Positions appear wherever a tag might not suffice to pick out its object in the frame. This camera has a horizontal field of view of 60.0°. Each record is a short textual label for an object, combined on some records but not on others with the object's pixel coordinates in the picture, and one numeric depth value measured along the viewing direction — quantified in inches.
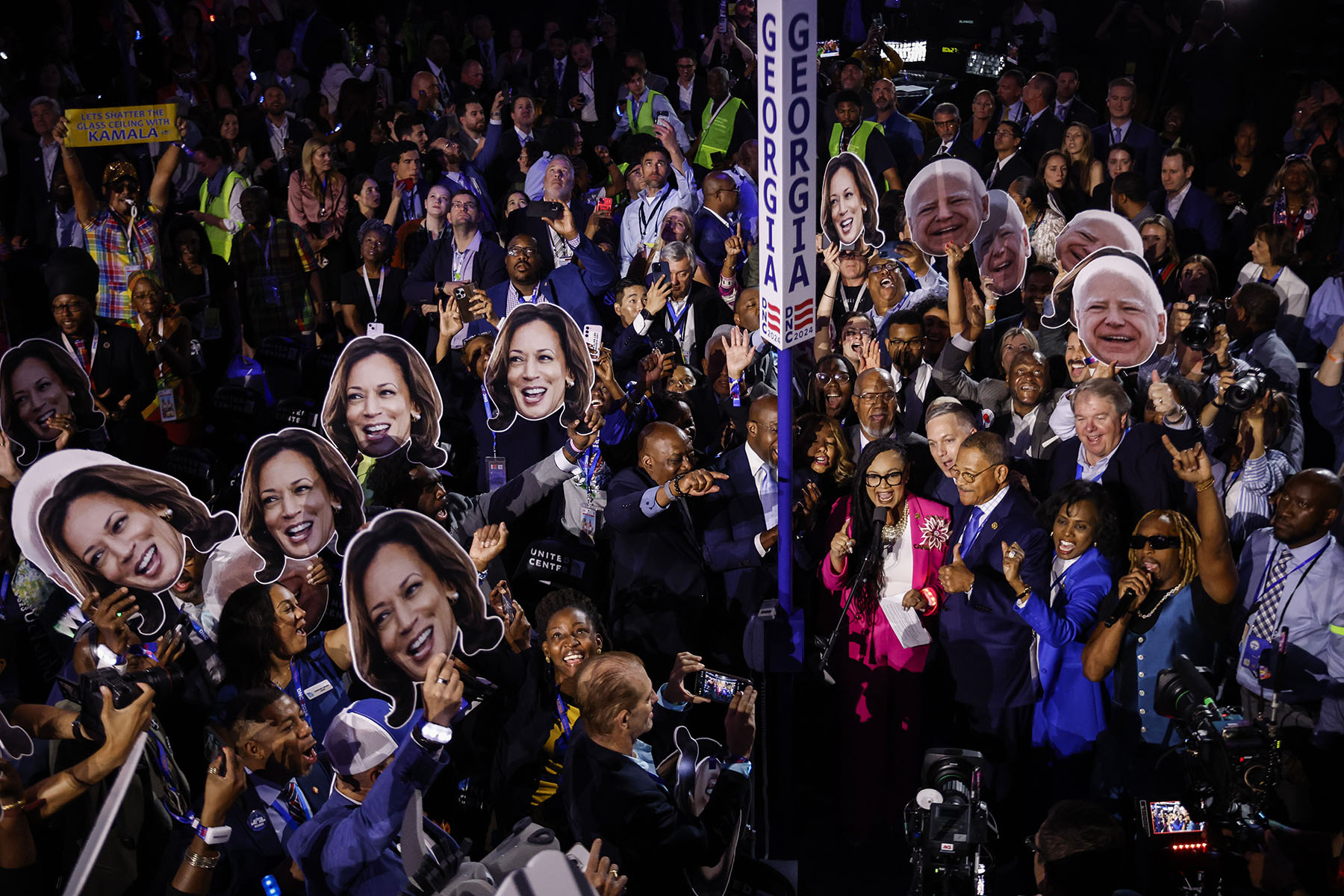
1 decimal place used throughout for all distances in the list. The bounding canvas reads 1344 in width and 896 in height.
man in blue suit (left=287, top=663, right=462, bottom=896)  140.5
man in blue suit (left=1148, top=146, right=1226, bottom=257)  305.0
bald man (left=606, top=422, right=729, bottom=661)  195.9
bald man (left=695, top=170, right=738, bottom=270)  300.0
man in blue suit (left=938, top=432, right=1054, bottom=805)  178.9
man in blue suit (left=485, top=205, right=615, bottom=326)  256.8
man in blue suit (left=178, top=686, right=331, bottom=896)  151.9
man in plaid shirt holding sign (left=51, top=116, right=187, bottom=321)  290.4
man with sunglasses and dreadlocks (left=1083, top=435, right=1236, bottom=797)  173.3
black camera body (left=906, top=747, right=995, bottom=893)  137.6
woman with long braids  187.6
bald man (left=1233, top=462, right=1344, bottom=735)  175.8
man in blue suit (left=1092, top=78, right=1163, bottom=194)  341.1
